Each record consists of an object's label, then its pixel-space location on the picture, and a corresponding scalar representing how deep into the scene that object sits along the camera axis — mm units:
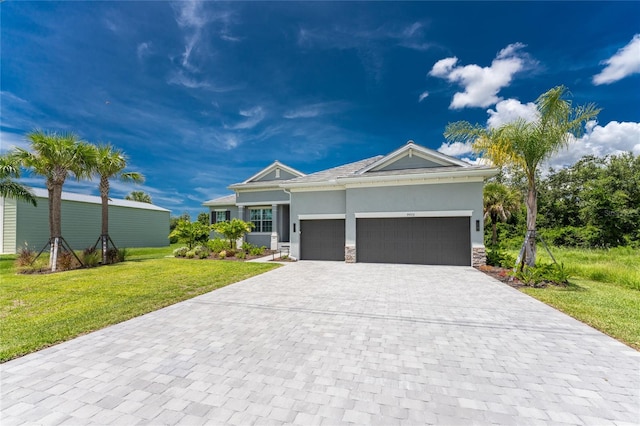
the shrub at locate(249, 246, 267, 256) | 16156
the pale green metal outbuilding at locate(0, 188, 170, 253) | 16516
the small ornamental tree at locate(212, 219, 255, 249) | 16016
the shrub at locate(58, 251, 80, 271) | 11023
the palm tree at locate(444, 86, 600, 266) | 8422
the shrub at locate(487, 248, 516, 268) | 10936
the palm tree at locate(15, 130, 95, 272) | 10844
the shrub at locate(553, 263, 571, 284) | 7969
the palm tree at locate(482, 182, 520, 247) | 19266
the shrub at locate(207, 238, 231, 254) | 16359
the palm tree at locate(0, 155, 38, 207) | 11488
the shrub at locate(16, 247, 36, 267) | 10984
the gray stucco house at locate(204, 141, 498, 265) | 11906
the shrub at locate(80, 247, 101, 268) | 11879
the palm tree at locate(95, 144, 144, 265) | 12812
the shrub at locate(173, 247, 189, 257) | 16125
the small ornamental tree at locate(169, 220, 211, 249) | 16922
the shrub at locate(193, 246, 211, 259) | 15430
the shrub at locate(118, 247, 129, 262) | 13695
